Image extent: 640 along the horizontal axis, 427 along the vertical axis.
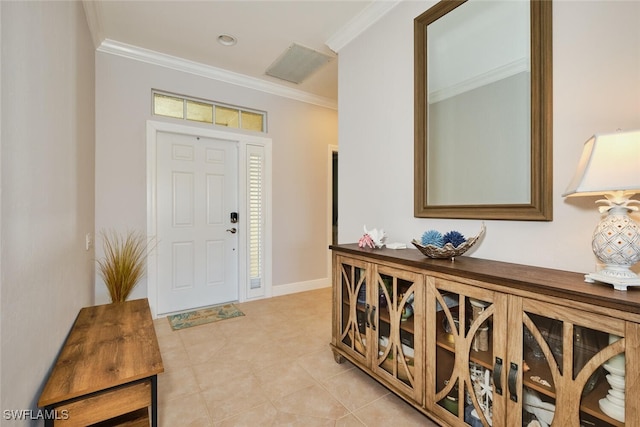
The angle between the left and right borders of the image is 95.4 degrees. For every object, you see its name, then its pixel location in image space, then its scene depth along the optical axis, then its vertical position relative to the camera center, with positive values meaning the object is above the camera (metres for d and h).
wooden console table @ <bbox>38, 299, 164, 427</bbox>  1.08 -0.66
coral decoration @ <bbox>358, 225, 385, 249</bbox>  2.04 -0.19
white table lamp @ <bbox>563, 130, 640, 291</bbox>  0.98 +0.08
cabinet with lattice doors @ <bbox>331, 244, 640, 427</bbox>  0.96 -0.54
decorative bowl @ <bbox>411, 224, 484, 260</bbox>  1.54 -0.20
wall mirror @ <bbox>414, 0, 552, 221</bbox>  1.42 +0.59
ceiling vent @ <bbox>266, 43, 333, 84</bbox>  2.99 +1.64
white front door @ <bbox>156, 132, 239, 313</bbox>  3.15 -0.11
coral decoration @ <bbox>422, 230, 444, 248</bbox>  1.61 -0.15
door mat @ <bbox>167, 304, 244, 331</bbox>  2.95 -1.12
